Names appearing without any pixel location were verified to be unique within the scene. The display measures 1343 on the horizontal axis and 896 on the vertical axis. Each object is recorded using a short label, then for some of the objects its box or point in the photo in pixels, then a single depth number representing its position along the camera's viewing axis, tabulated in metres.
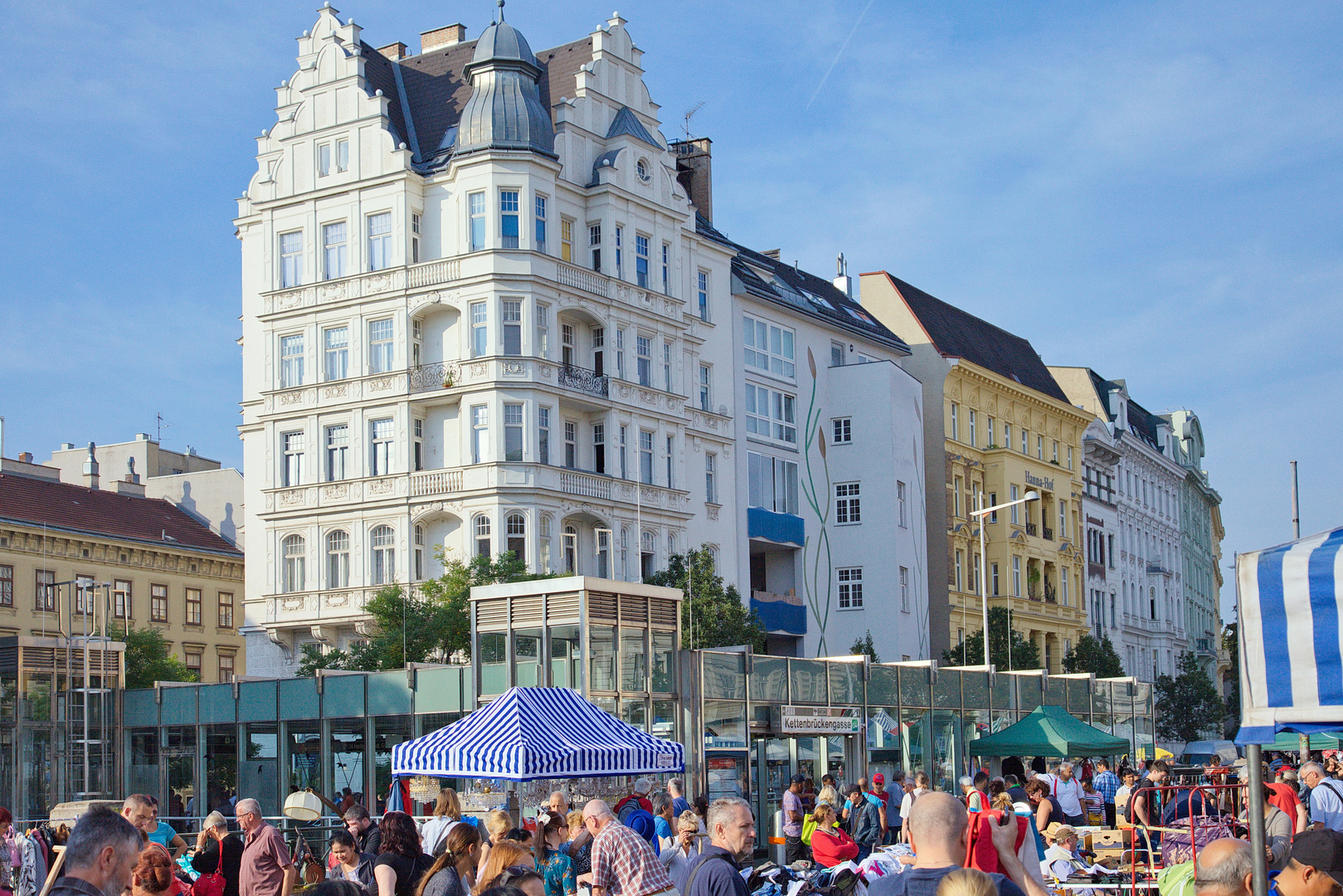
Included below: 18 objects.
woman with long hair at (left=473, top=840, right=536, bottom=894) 11.04
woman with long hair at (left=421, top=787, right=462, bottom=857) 14.35
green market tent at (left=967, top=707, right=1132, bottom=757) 31.84
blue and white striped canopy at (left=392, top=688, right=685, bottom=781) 18.25
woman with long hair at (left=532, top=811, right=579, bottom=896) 14.31
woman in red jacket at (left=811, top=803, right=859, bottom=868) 16.95
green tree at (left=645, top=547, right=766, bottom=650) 44.03
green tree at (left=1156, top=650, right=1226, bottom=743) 78.62
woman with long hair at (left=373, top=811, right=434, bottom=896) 11.16
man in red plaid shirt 11.19
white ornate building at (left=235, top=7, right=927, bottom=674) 45.88
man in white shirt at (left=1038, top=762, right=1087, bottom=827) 25.06
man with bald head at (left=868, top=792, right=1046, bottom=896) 7.18
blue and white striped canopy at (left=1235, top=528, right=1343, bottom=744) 6.81
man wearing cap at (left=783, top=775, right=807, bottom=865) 18.88
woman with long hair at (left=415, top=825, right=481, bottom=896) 10.61
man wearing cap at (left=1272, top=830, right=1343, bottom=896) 8.01
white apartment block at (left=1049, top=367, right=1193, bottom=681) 83.12
